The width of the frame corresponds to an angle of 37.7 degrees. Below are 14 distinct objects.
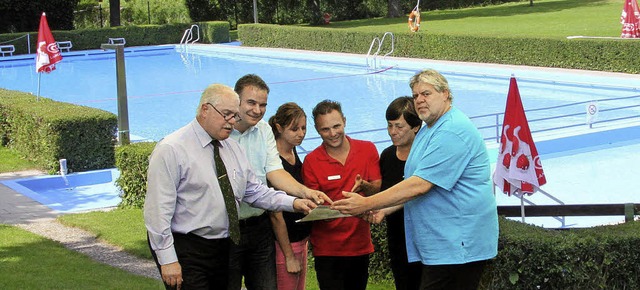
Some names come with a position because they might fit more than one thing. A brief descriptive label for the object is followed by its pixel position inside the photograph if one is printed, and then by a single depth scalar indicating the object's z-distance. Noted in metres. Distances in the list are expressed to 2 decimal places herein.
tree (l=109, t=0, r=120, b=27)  41.12
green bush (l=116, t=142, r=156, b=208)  10.01
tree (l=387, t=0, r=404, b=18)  46.56
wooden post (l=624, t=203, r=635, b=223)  6.40
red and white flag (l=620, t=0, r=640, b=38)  24.73
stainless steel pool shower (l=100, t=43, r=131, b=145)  11.98
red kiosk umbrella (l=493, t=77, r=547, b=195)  6.44
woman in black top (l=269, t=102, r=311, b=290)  5.11
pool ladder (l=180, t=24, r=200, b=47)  37.72
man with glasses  4.21
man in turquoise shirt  4.27
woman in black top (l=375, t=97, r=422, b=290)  5.16
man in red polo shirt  5.09
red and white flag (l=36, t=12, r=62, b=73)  16.70
